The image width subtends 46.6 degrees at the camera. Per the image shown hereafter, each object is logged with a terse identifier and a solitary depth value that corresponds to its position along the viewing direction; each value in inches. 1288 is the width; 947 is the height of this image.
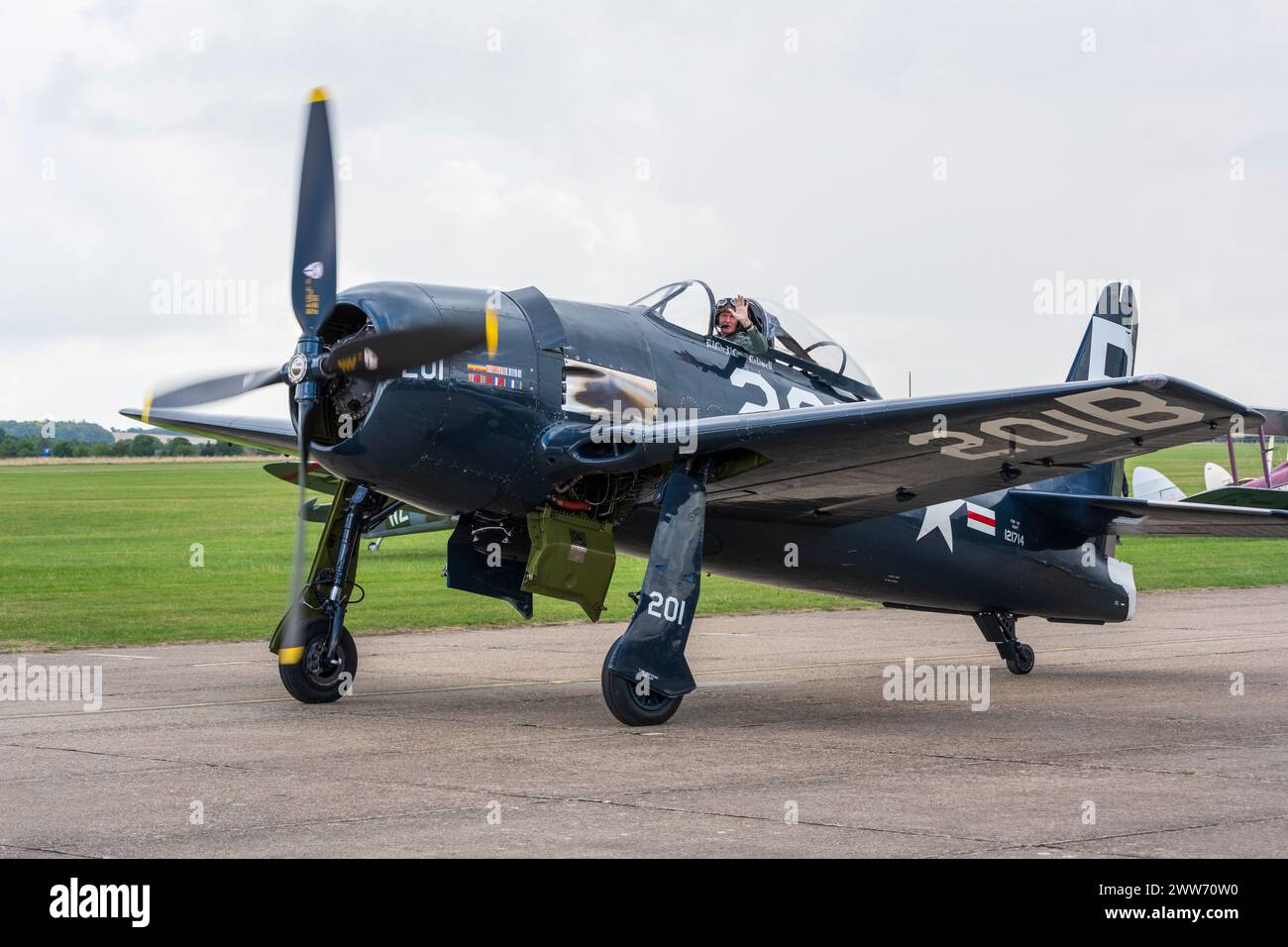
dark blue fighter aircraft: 391.2
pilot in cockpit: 461.4
